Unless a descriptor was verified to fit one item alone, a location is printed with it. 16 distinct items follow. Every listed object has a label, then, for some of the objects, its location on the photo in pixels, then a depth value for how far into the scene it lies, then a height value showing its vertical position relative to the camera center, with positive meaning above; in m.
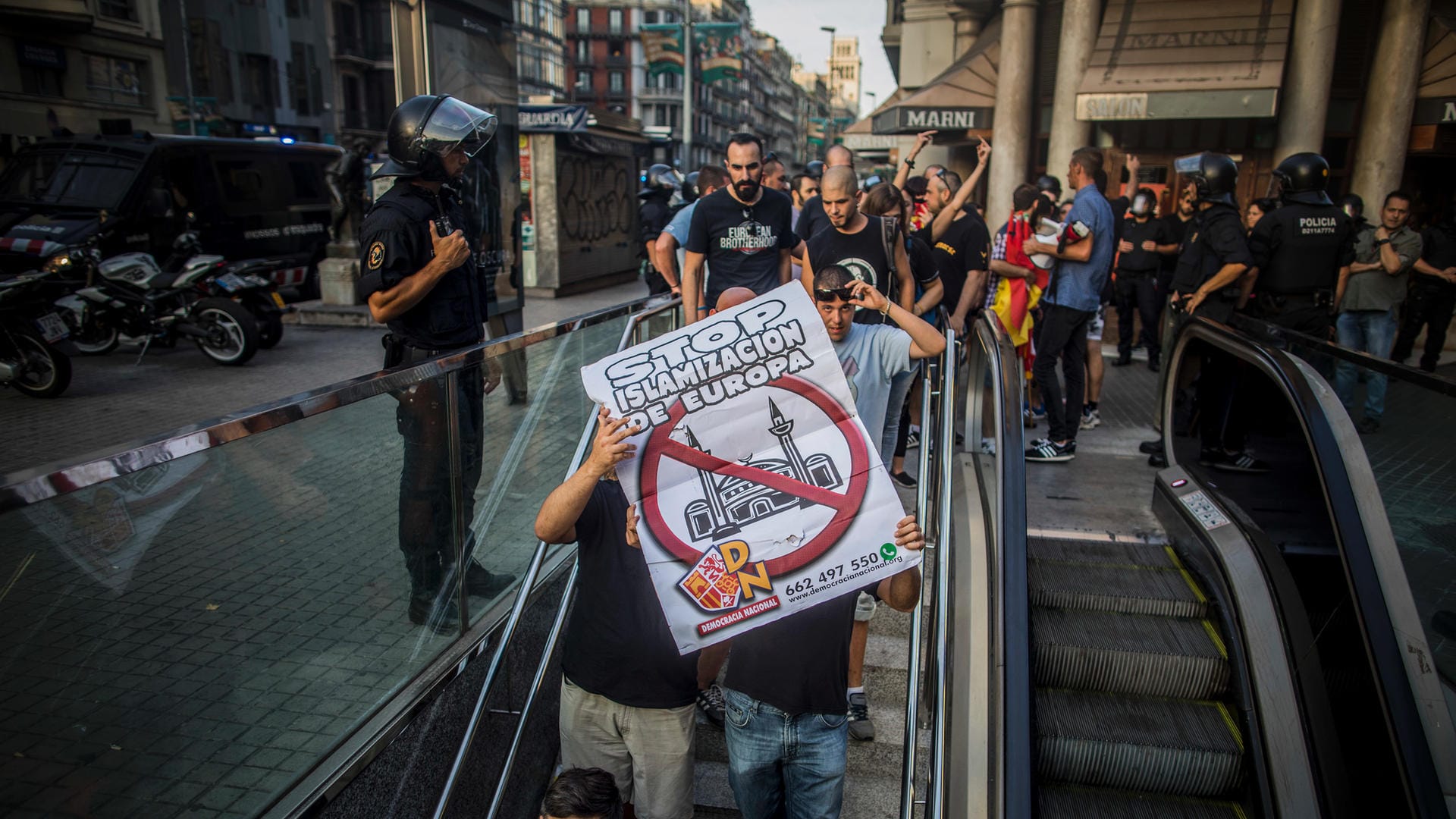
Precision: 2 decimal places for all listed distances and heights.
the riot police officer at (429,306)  3.62 -0.48
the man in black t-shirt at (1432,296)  9.36 -0.81
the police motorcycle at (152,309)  9.84 -1.26
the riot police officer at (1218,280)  6.33 -0.48
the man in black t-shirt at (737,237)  5.62 -0.22
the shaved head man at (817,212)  6.44 -0.07
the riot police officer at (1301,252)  6.50 -0.27
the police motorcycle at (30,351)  8.48 -1.47
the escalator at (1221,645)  3.60 -2.01
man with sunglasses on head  3.12 -1.67
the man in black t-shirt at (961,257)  6.93 -0.38
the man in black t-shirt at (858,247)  5.28 -0.25
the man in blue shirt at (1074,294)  6.88 -0.64
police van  11.51 -0.14
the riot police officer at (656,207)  10.81 -0.10
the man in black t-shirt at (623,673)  3.27 -1.65
